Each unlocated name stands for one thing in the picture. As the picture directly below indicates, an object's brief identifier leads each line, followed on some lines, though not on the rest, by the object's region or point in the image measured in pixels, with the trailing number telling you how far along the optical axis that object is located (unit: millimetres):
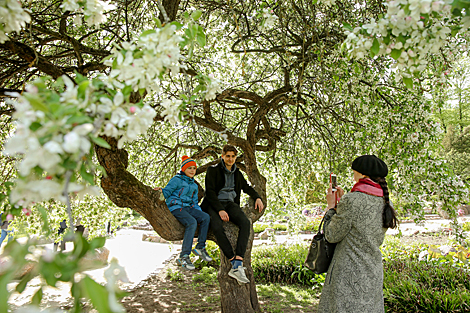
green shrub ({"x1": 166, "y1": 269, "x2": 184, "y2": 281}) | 6937
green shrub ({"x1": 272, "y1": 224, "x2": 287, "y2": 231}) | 14625
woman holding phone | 2320
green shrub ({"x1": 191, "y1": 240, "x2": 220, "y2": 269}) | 7470
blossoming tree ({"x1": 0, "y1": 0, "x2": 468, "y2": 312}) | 894
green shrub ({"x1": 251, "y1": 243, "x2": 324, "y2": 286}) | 6340
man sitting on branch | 3301
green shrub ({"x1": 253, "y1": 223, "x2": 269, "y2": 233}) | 13508
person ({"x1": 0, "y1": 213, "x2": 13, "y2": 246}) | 7617
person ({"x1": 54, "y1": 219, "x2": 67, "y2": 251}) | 6215
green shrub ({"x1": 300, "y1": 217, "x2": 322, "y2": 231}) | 12695
